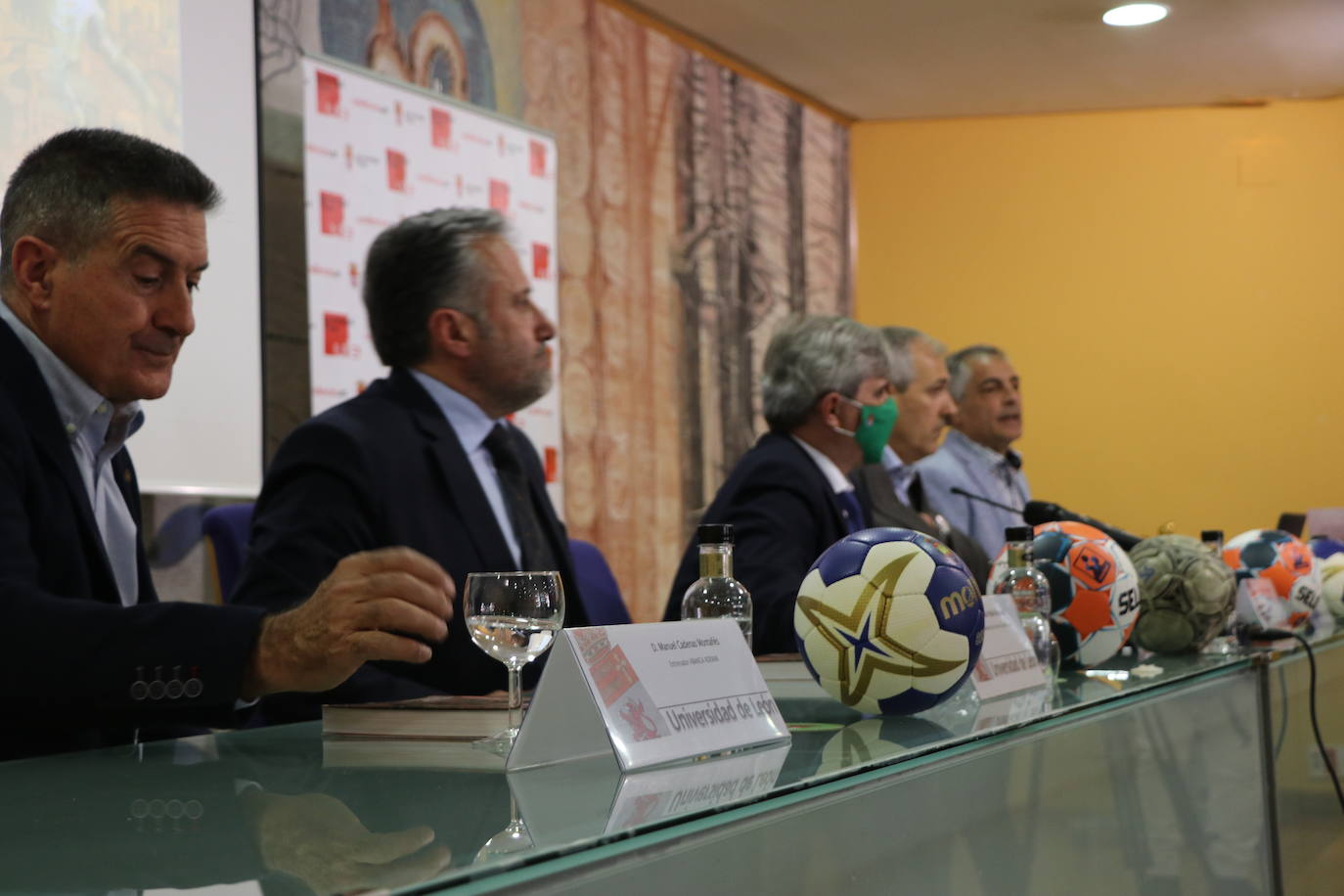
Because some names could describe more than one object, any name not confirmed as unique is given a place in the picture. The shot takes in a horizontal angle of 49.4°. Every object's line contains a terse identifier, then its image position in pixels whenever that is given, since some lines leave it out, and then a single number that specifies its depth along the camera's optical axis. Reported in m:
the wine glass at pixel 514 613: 1.25
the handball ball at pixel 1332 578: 2.78
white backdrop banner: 3.85
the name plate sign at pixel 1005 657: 1.49
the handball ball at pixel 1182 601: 2.15
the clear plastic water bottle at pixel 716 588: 1.53
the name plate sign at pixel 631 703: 1.02
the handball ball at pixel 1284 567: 2.57
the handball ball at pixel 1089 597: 1.95
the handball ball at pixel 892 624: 1.33
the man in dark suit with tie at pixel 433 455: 2.21
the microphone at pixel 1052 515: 2.46
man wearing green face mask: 2.76
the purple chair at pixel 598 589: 2.75
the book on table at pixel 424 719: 1.30
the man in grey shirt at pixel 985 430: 5.11
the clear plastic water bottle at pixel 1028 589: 1.75
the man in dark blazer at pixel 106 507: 1.36
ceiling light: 5.67
